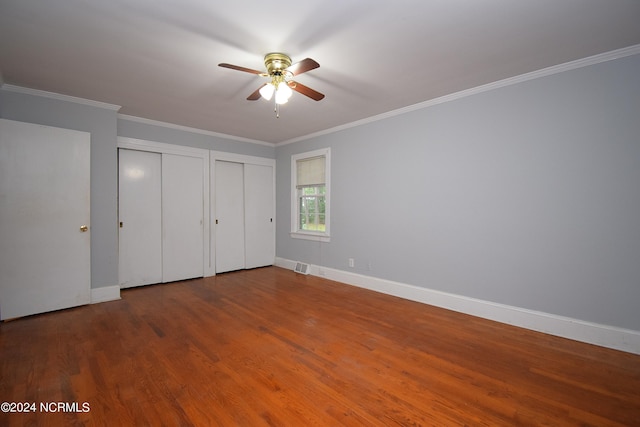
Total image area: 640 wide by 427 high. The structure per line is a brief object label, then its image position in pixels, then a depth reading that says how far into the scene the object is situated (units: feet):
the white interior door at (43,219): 10.00
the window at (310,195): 16.30
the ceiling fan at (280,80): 7.72
